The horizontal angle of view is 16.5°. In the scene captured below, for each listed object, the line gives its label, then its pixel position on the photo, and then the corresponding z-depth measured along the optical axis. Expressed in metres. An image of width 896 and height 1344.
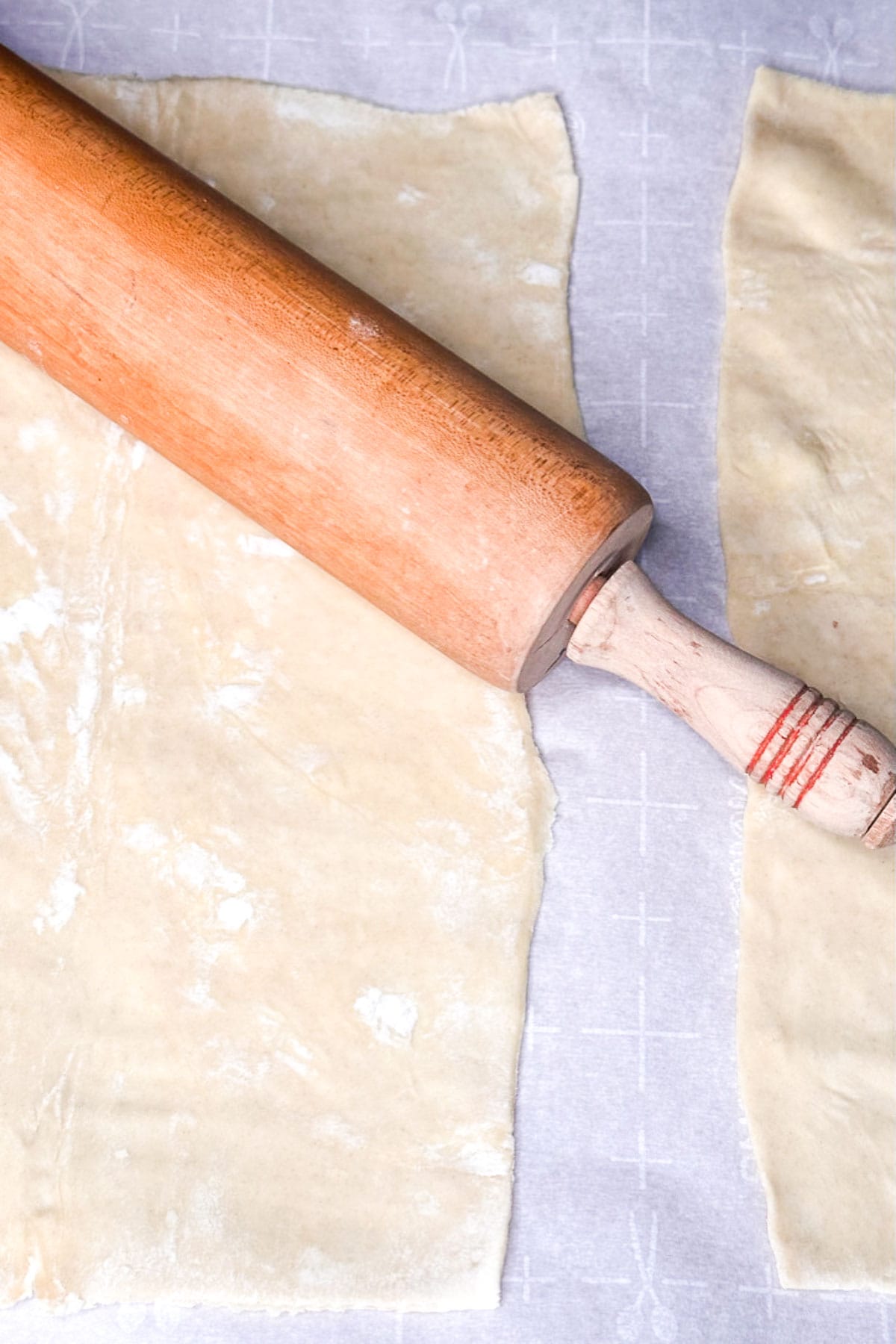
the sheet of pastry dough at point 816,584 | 0.69
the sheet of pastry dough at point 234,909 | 0.68
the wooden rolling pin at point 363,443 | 0.66
